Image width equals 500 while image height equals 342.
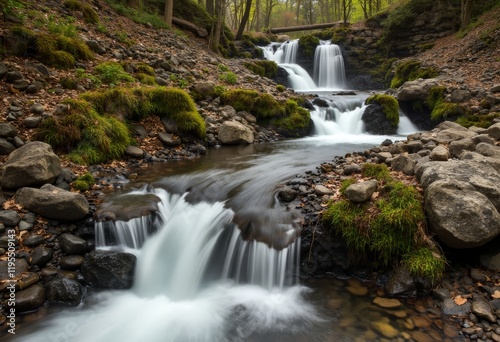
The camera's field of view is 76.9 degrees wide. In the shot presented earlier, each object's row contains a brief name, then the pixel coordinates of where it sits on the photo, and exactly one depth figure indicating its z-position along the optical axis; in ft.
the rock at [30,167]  15.25
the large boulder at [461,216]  11.66
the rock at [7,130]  17.67
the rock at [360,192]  13.69
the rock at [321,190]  15.83
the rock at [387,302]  11.71
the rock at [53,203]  14.35
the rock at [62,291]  12.44
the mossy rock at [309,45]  72.13
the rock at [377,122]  36.68
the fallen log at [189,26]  56.54
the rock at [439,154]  15.80
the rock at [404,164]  16.01
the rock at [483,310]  10.39
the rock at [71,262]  13.51
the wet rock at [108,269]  13.58
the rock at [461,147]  17.22
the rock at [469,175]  12.51
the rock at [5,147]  17.19
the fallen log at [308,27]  86.66
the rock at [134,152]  23.67
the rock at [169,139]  26.45
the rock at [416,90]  37.11
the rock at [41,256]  13.10
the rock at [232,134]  29.81
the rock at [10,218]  13.73
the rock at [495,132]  19.98
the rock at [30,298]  11.78
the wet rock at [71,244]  13.91
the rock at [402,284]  12.02
